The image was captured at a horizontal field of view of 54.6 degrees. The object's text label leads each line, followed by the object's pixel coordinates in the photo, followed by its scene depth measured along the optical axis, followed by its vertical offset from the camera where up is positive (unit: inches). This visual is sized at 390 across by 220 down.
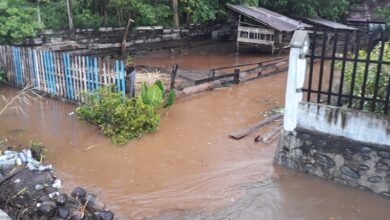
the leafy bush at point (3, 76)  465.8 -67.1
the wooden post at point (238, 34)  773.5 -19.5
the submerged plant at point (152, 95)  333.1 -62.4
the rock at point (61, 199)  203.8 -94.4
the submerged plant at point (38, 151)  275.0 -93.9
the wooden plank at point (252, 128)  320.8 -89.7
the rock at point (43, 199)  206.5 -95.0
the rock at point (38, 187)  223.2 -96.1
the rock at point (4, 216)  169.9 -86.4
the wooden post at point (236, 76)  498.2 -66.7
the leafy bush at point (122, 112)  312.5 -74.4
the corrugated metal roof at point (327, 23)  843.3 +5.1
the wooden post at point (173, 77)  414.3 -57.5
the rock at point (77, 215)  197.2 -99.0
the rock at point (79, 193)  212.2 -94.5
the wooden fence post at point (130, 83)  350.3 -54.5
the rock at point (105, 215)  200.9 -100.7
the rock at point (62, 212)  197.6 -97.9
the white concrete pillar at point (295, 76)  239.3 -32.3
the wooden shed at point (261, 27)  724.0 -4.8
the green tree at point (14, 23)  458.3 -2.0
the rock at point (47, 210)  197.8 -96.4
